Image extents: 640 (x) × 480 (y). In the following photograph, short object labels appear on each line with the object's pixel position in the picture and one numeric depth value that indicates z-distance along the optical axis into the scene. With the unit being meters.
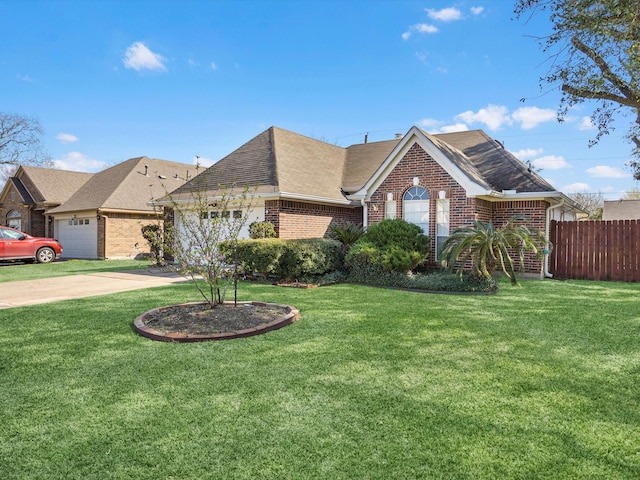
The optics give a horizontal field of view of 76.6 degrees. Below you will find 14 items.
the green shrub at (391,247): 11.00
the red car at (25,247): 18.20
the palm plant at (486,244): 9.51
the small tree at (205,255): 6.50
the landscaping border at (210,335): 5.48
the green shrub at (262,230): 13.27
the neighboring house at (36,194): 24.71
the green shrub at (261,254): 11.33
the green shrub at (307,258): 11.32
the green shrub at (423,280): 9.96
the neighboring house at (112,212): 20.97
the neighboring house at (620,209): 30.67
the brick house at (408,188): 12.44
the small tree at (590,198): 53.99
